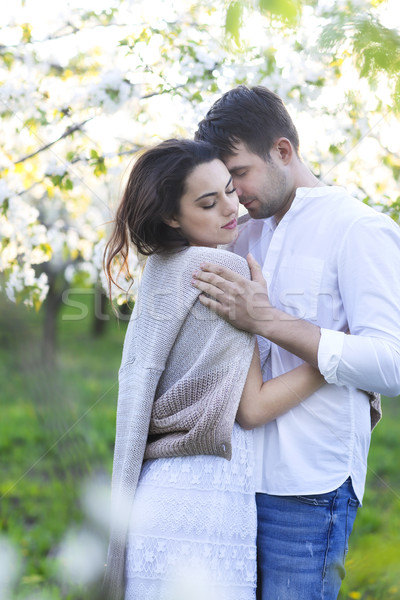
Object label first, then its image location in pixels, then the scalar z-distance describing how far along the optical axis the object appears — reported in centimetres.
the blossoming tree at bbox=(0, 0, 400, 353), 272
